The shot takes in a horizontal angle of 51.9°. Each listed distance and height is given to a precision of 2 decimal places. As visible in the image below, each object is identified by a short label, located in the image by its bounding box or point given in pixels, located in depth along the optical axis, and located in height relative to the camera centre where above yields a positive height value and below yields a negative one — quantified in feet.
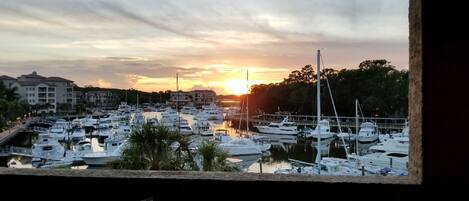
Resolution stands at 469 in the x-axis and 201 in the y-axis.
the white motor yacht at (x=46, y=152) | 78.60 -7.89
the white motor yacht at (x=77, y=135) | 111.49 -6.79
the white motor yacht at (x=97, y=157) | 68.69 -7.43
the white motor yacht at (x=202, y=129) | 101.79 -5.14
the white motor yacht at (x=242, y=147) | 75.72 -6.41
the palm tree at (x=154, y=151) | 23.63 -2.32
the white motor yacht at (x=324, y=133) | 108.26 -5.99
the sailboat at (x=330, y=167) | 52.13 -6.75
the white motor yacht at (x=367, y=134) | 103.04 -5.82
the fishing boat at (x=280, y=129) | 117.39 -5.43
